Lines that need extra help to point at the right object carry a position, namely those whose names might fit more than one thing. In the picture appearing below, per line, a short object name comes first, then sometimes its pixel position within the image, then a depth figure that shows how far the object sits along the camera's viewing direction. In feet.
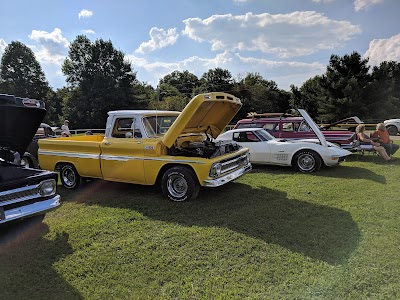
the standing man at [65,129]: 50.57
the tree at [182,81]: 219.63
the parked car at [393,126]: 68.77
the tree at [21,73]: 142.51
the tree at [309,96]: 127.11
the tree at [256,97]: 147.54
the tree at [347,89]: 113.16
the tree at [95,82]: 130.82
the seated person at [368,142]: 33.04
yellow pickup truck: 19.62
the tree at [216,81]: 176.89
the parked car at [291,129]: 36.73
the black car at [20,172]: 13.05
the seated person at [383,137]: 34.19
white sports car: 28.73
